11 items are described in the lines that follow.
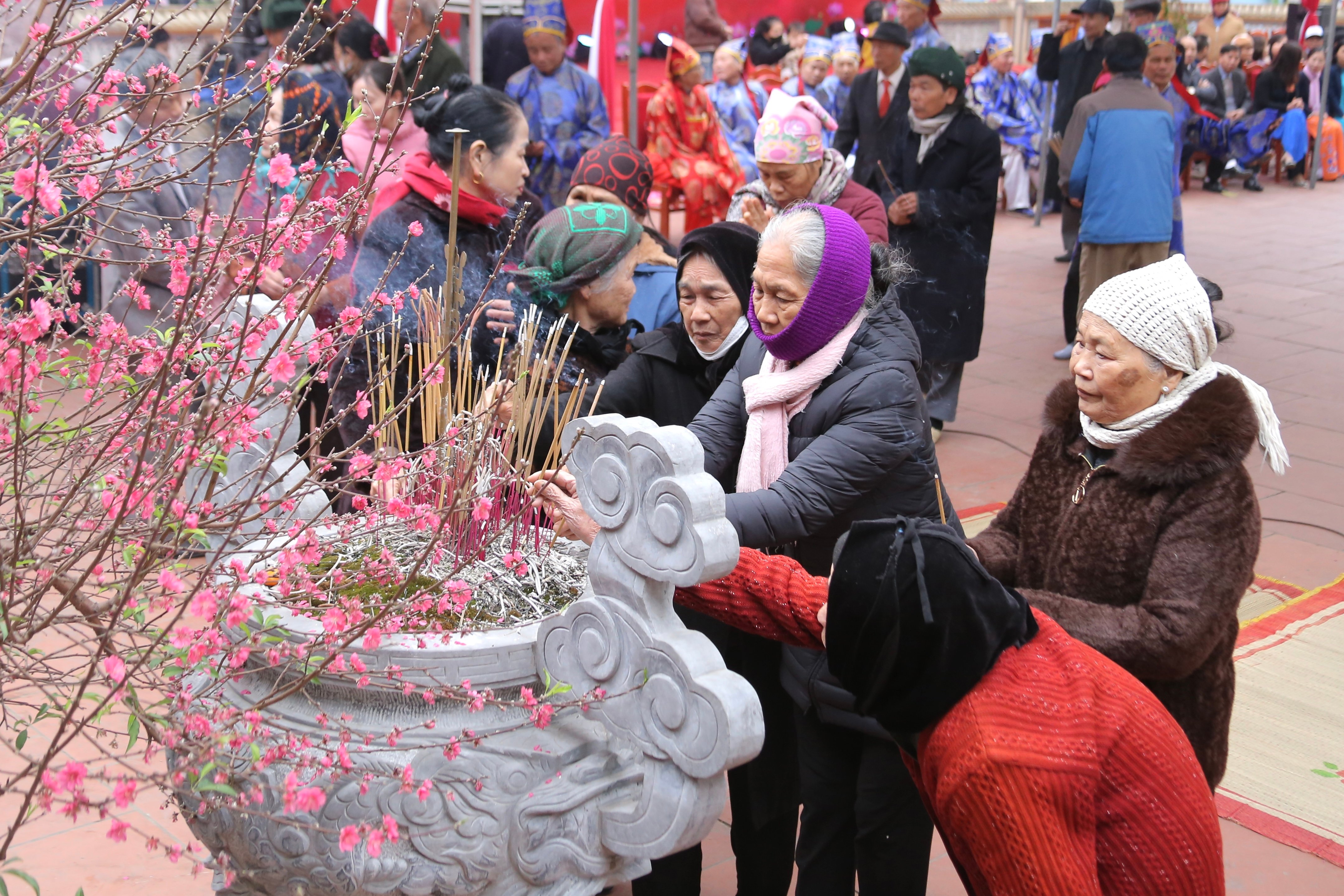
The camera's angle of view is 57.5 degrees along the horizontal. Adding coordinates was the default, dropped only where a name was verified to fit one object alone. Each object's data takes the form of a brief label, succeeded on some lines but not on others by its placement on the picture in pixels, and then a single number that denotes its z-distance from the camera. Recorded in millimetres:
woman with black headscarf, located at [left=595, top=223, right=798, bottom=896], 2264
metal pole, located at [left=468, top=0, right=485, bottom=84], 4473
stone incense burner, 1453
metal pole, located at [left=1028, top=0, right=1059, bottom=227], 9656
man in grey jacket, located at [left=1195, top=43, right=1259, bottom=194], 12883
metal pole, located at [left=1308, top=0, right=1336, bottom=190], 10875
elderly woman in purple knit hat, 1963
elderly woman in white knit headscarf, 1755
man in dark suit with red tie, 5188
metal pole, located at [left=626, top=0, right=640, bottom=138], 5152
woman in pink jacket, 3811
